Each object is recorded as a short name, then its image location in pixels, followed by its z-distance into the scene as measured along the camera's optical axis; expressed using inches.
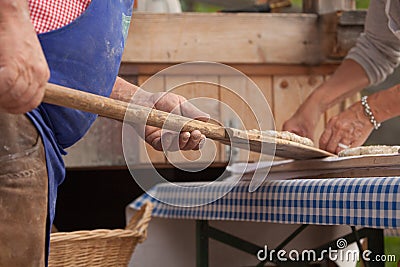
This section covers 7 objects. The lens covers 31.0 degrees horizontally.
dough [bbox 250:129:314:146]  62.7
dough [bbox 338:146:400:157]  68.3
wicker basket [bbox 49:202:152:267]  81.5
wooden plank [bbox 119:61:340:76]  119.8
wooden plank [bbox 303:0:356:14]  124.1
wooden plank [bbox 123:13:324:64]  118.6
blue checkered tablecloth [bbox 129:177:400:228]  55.5
